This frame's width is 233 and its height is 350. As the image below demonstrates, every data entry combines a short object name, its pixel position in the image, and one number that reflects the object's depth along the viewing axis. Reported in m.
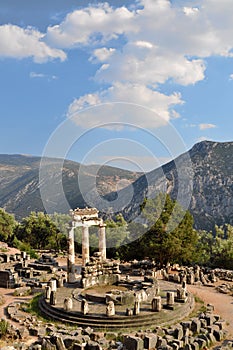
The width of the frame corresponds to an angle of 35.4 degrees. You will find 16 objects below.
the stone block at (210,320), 22.92
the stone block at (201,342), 19.17
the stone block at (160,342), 18.74
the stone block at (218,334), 20.70
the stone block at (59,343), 17.92
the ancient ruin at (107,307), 19.27
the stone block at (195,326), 21.74
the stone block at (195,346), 18.43
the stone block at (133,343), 18.27
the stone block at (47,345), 17.50
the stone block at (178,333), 20.39
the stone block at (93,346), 17.70
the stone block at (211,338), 19.99
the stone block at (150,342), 18.70
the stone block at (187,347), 17.88
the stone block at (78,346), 17.58
